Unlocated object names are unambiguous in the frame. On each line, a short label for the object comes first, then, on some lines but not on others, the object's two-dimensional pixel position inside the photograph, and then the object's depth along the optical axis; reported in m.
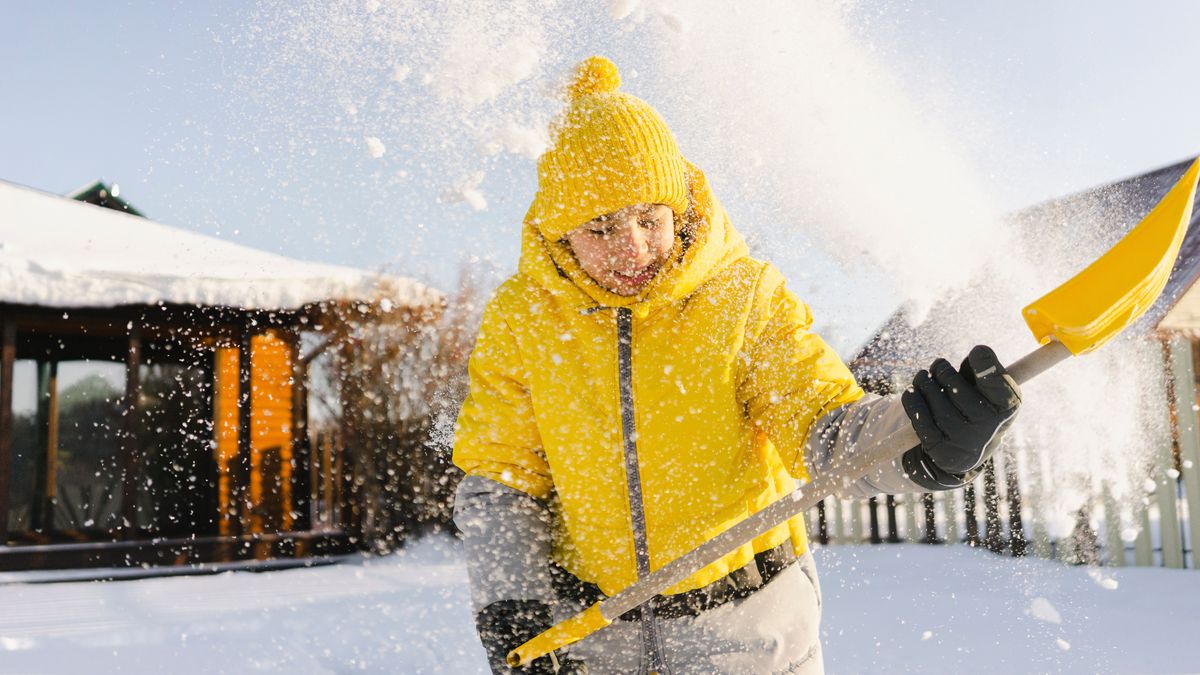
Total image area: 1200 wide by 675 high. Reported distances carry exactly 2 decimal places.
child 1.46
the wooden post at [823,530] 10.14
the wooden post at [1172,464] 7.34
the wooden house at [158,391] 8.59
